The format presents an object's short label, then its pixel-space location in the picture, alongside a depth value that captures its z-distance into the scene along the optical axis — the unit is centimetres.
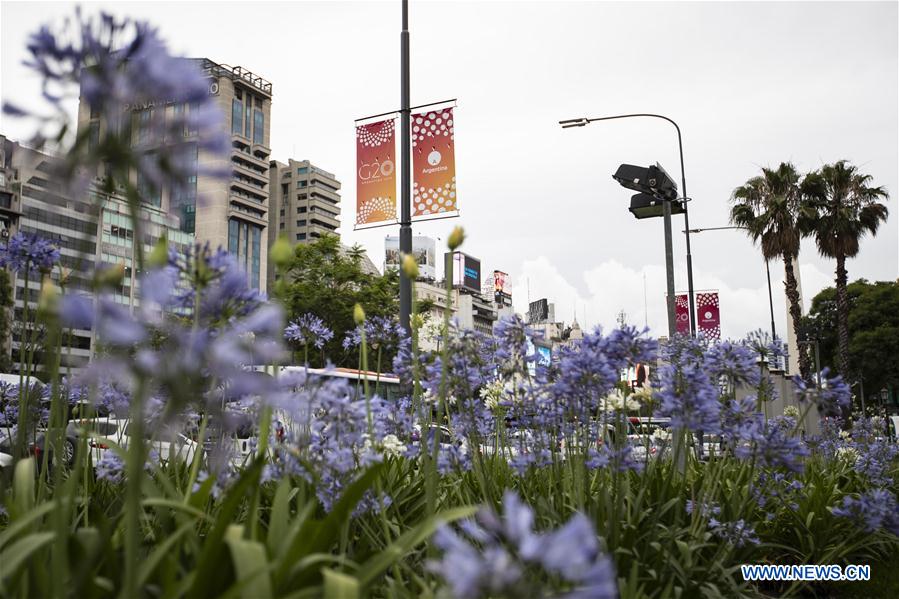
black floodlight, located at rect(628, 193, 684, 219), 1008
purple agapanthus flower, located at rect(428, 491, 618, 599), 99
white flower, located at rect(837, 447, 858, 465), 857
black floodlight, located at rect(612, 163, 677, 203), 966
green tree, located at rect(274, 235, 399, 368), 3406
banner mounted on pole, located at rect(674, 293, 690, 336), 2495
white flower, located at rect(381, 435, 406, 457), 324
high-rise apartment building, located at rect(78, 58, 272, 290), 8794
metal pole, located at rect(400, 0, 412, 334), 1033
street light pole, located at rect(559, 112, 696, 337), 1366
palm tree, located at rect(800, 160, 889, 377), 2619
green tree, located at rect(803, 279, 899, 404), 4419
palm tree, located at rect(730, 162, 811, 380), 2589
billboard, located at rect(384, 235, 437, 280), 11046
